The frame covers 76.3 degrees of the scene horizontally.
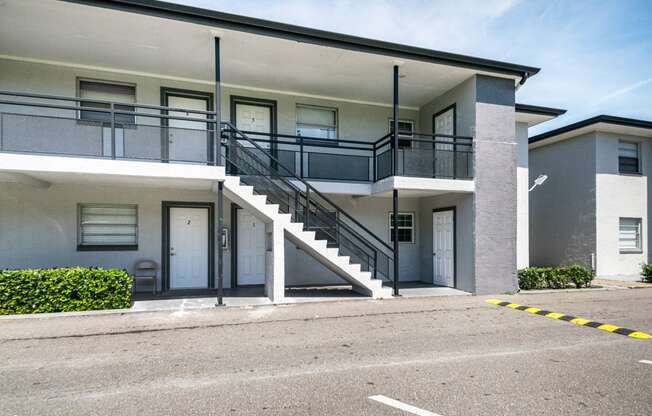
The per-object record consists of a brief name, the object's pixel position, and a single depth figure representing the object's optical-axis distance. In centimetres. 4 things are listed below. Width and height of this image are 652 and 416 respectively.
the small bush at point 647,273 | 1391
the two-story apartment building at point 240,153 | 888
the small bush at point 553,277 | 1221
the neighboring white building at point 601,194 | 1513
